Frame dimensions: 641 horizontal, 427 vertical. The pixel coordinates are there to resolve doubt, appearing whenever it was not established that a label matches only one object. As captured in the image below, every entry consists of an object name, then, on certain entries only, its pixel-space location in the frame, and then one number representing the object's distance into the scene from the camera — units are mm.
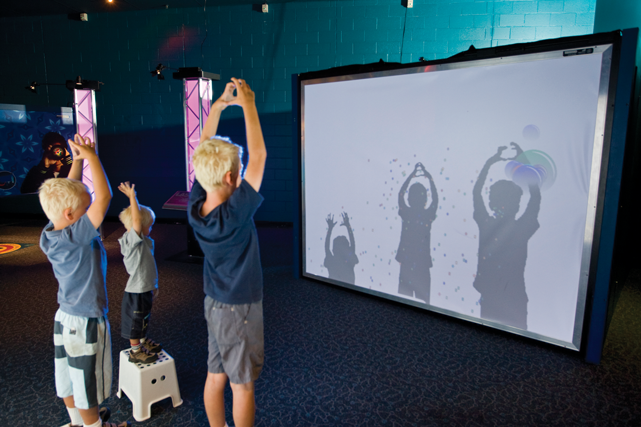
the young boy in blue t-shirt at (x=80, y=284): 1535
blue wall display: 5633
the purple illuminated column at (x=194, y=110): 4594
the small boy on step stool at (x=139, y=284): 2037
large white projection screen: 2422
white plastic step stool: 1901
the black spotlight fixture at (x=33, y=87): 6216
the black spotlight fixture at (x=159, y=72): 5290
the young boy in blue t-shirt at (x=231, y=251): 1350
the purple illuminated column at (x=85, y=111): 5277
